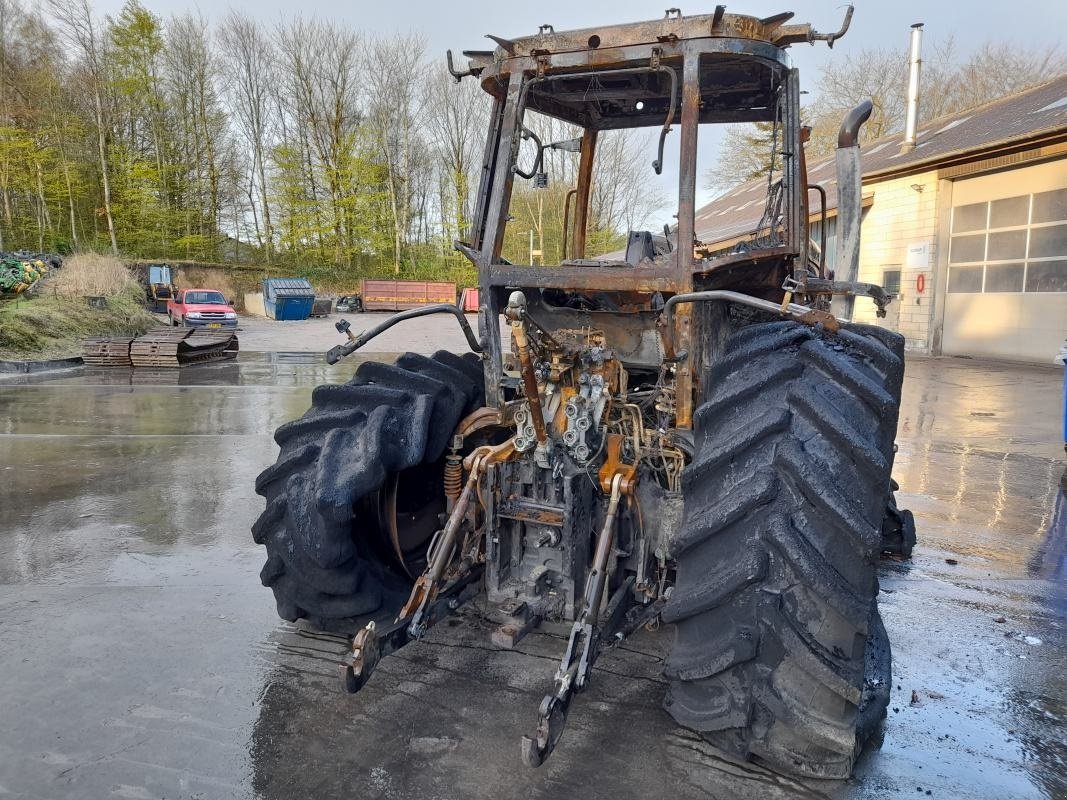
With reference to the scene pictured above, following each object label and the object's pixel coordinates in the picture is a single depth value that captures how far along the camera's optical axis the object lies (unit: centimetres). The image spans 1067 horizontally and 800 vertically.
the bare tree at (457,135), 3881
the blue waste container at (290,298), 3275
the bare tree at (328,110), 4259
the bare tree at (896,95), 3216
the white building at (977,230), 1538
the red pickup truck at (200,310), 2520
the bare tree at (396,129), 4294
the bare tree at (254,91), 4269
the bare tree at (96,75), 3609
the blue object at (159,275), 3097
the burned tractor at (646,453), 236
